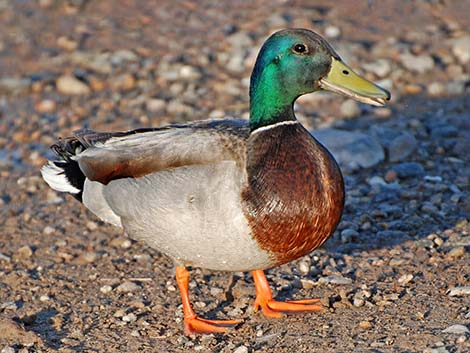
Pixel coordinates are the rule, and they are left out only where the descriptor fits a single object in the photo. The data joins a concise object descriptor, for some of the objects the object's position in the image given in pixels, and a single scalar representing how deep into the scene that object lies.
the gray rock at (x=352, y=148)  14.93
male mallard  10.03
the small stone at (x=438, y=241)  12.27
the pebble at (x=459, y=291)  10.78
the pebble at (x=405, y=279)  11.34
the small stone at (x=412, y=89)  17.72
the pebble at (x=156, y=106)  17.52
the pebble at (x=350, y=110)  16.86
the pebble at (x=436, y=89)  17.56
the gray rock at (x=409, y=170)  14.50
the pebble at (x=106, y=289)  11.77
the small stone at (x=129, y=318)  10.99
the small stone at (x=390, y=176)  14.44
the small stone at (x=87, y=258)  12.66
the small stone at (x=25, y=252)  12.81
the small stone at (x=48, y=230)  13.48
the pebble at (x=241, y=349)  9.90
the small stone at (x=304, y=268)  11.93
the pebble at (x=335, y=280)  11.43
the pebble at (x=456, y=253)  11.86
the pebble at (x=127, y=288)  11.75
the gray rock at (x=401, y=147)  15.14
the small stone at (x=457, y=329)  9.69
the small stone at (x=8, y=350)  10.16
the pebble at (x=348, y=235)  12.67
